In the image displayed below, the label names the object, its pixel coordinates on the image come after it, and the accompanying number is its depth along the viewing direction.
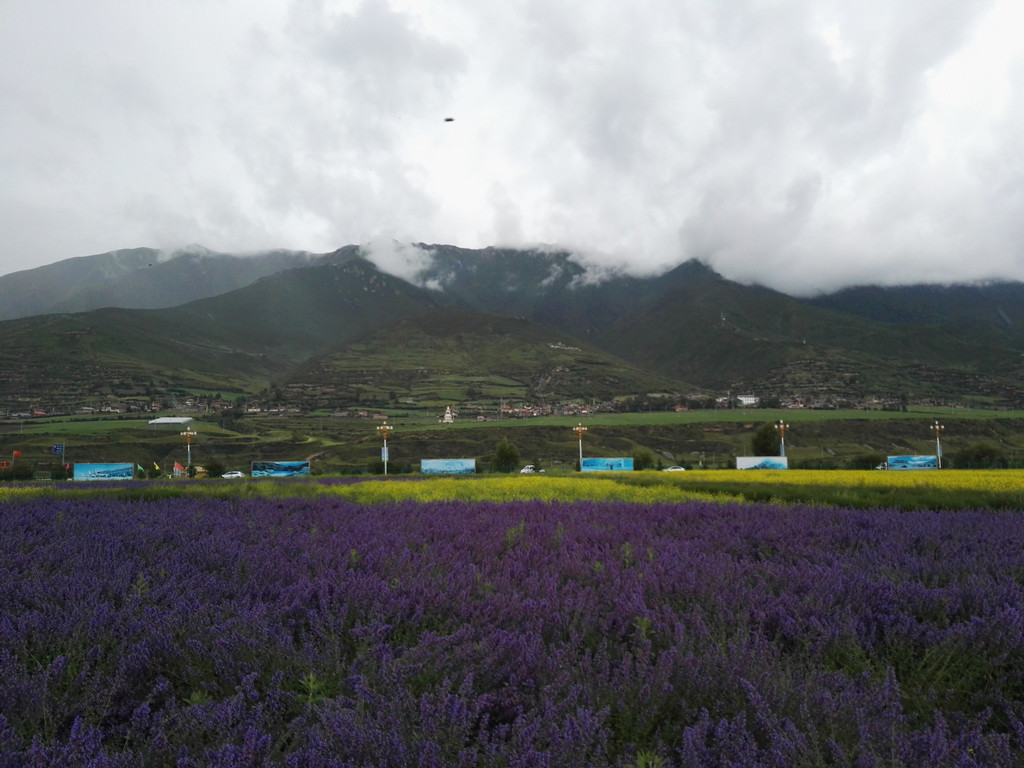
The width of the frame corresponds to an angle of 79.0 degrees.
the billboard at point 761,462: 44.91
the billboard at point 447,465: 43.19
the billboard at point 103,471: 42.50
